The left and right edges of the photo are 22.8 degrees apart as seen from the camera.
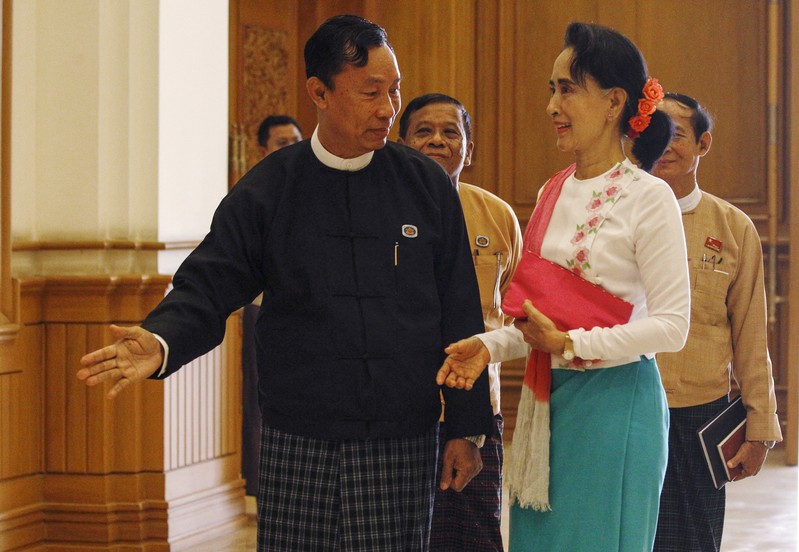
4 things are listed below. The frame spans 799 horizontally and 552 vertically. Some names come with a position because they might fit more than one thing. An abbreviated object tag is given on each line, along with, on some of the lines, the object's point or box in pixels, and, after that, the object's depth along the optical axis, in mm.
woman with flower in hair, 3777
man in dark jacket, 3842
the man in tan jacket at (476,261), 5323
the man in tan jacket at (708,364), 5059
